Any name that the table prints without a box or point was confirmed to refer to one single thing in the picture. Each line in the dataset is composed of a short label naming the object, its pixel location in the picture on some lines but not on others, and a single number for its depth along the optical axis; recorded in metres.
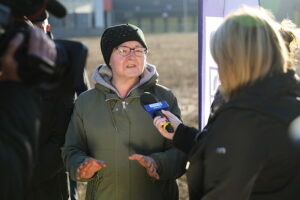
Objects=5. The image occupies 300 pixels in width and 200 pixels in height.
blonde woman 1.90
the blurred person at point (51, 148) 3.13
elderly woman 2.89
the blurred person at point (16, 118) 1.65
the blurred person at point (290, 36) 2.65
